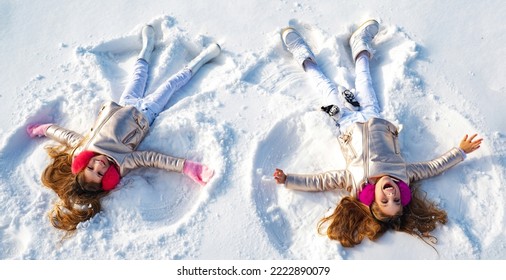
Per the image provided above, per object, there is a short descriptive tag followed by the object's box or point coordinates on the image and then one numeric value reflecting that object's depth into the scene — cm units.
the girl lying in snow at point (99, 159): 293
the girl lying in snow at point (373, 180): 282
